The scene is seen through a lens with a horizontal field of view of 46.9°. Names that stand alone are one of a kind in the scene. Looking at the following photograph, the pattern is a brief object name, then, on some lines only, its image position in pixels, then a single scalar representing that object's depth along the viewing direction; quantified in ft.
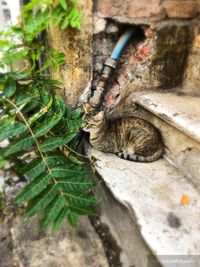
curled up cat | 4.60
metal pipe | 4.85
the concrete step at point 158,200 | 3.04
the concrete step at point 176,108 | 3.82
